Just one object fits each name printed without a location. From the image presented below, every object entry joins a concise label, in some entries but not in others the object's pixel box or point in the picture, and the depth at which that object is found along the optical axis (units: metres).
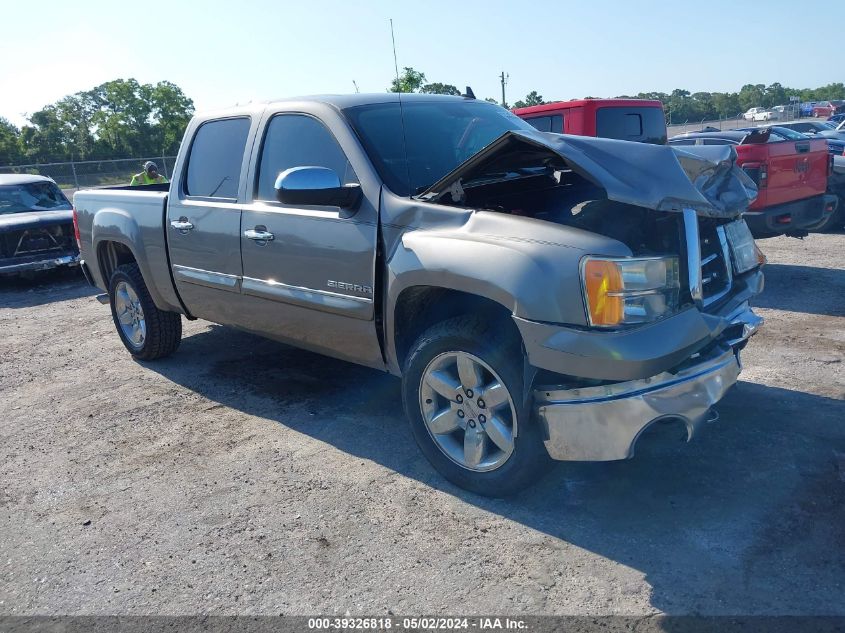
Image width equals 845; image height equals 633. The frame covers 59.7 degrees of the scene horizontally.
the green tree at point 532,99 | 37.69
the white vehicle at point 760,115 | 55.86
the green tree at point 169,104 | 65.56
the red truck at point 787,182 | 7.61
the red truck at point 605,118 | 8.89
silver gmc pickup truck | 3.04
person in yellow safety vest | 12.19
